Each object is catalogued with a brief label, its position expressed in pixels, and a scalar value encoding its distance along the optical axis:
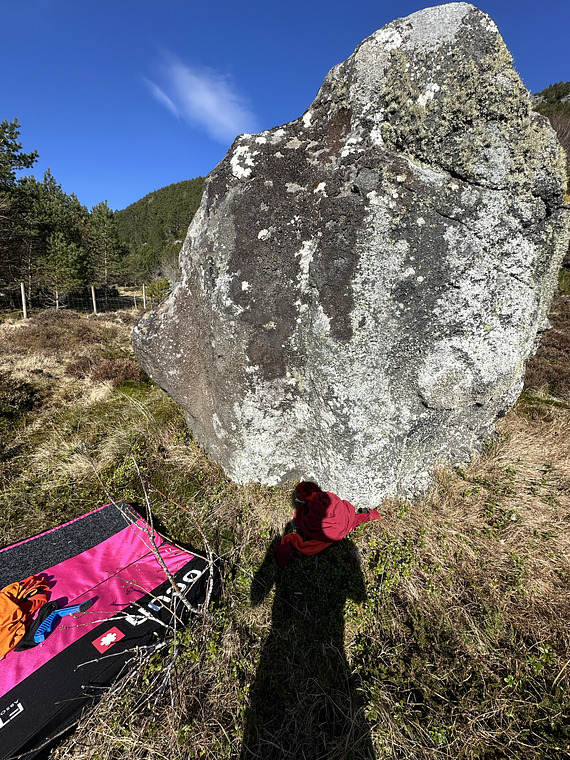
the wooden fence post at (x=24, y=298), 16.46
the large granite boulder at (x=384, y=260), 2.53
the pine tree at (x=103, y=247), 23.89
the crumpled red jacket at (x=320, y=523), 2.95
